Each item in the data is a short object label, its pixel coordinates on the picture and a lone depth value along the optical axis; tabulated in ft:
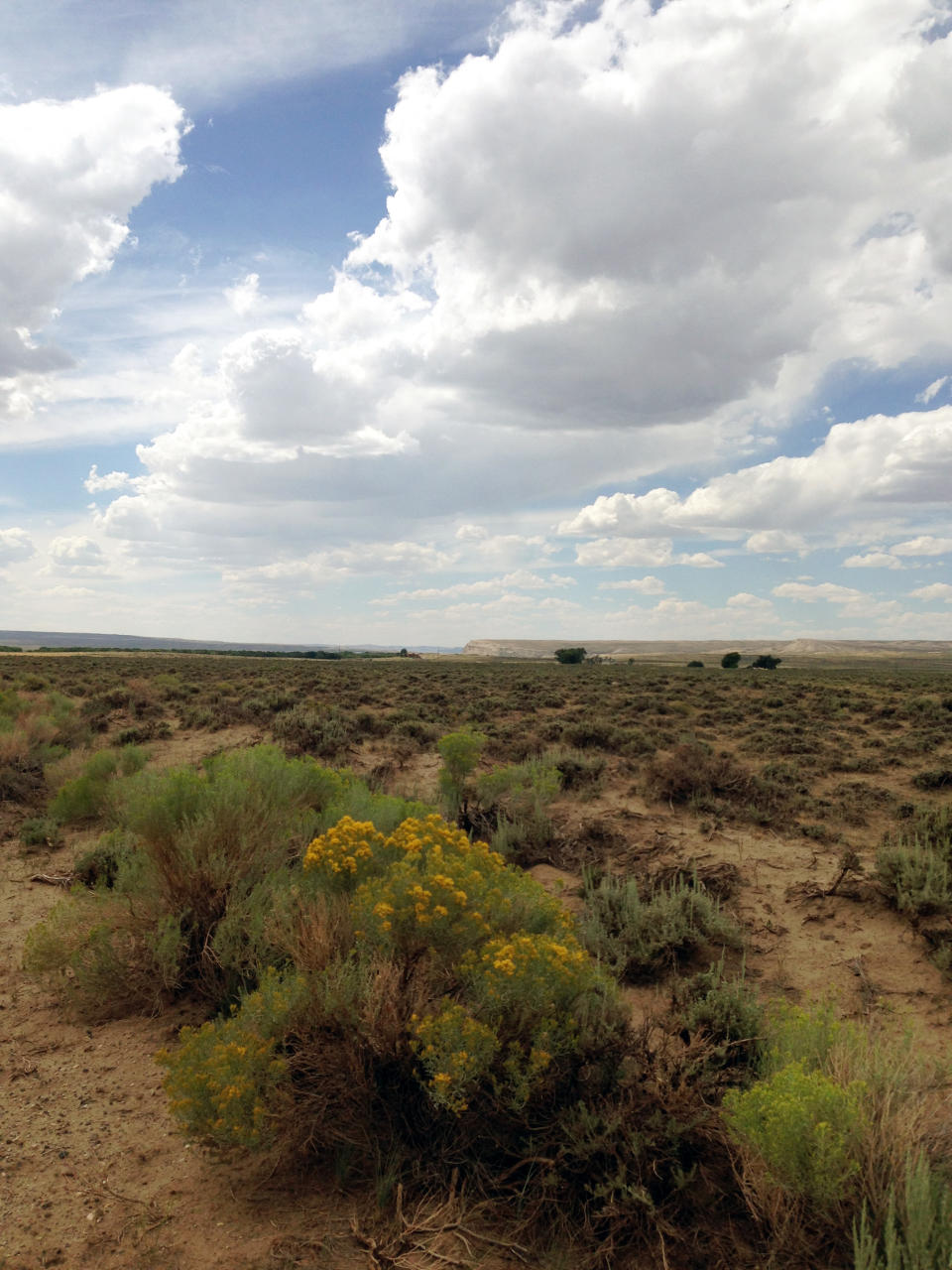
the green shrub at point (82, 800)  30.96
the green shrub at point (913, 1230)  7.85
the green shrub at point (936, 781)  37.52
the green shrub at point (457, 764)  31.40
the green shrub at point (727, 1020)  12.94
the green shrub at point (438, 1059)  10.59
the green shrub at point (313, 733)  44.60
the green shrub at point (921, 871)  21.29
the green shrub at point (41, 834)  28.43
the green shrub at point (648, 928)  18.83
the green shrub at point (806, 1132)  8.89
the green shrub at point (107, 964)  16.30
